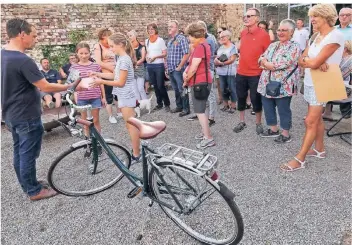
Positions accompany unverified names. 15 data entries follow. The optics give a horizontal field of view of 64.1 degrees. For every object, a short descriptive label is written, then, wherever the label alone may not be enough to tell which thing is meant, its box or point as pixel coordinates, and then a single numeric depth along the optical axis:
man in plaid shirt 4.80
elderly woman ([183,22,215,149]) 3.42
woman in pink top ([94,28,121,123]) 4.25
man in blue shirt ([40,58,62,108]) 5.55
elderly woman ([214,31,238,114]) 4.83
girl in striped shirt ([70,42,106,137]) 3.49
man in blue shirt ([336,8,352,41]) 4.58
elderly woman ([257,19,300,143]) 3.32
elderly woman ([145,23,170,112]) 5.27
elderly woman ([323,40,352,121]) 3.39
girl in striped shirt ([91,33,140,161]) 2.97
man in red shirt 3.71
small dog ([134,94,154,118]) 5.28
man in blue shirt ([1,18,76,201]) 2.38
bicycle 2.00
